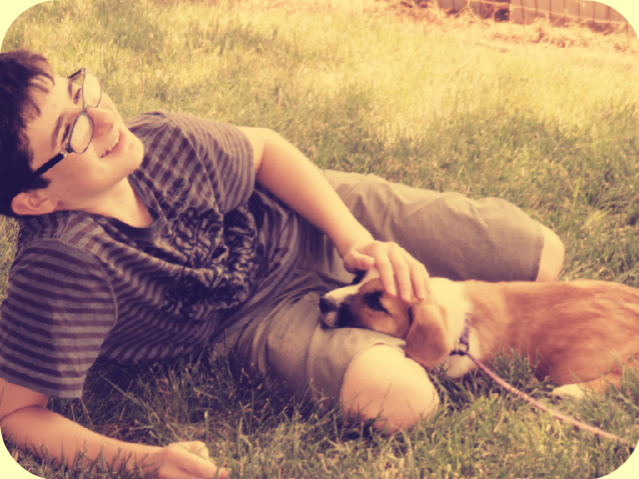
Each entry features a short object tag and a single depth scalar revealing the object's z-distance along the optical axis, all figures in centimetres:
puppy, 205
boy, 157
